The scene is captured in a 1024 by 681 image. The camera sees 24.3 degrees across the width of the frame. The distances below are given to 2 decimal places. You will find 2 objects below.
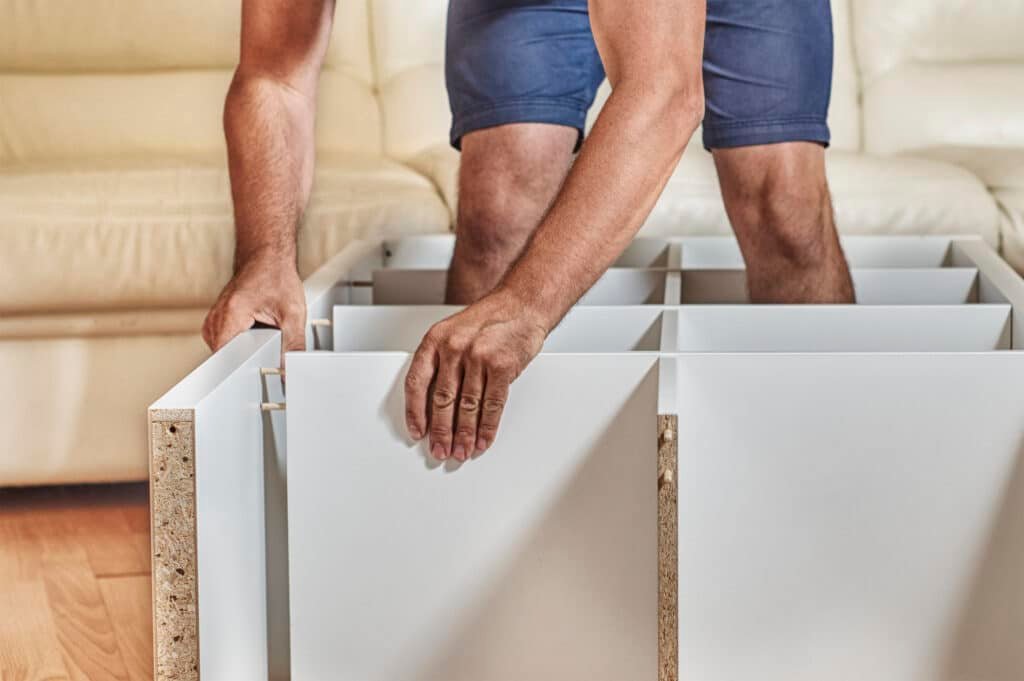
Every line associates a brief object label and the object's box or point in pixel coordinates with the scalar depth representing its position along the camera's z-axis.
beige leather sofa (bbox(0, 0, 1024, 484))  2.85
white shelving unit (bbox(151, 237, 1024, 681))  1.95
